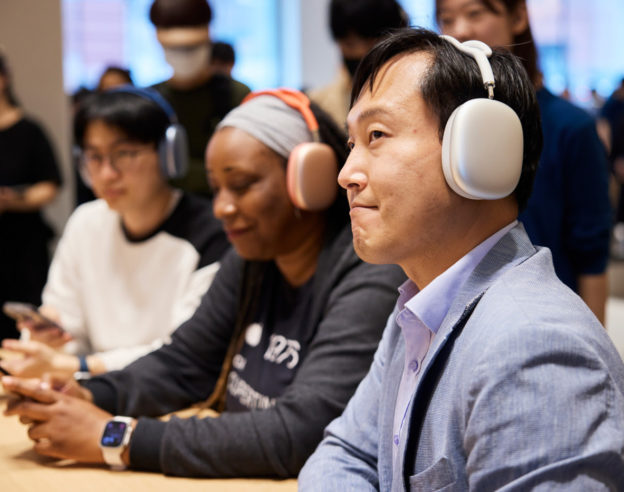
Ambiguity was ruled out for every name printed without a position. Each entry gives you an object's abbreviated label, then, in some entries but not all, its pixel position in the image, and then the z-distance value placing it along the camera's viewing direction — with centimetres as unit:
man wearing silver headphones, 70
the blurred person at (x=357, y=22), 230
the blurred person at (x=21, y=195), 322
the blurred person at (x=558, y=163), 170
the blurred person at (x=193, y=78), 261
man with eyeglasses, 204
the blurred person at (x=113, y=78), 376
